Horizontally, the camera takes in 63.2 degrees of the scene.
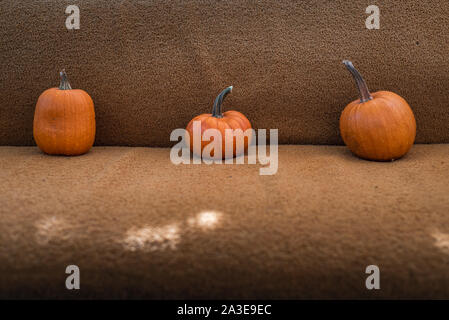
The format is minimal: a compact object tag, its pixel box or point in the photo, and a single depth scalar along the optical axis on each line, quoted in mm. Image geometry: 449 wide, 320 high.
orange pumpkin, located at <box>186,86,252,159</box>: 1282
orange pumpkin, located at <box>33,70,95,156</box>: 1308
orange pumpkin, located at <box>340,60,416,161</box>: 1198
